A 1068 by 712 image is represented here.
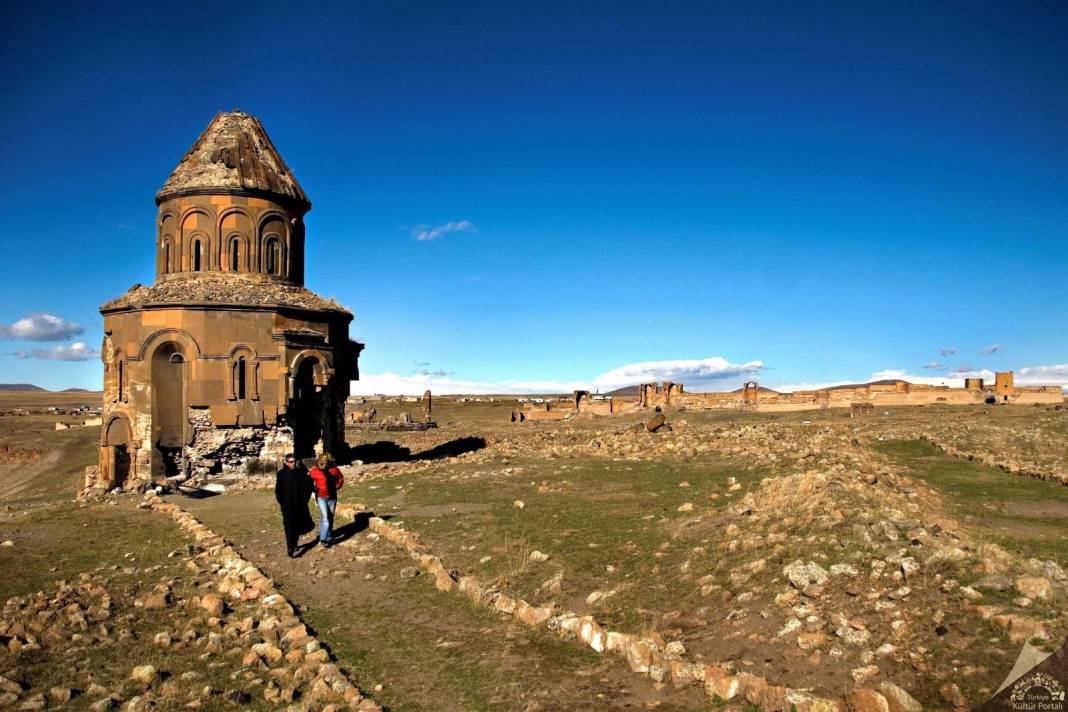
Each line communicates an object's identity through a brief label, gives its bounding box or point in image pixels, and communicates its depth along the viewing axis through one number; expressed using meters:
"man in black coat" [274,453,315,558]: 10.63
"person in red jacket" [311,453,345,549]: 10.93
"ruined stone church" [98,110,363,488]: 19.47
